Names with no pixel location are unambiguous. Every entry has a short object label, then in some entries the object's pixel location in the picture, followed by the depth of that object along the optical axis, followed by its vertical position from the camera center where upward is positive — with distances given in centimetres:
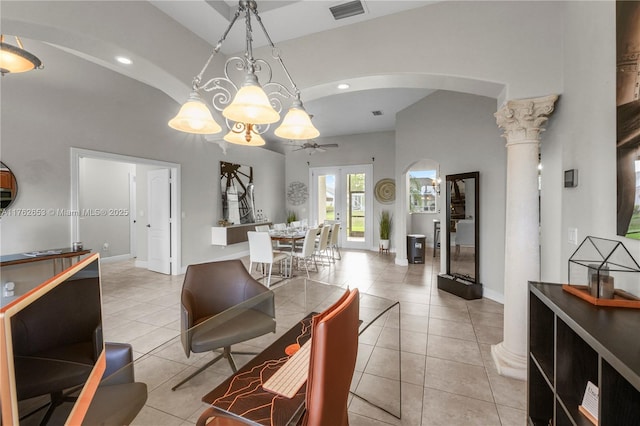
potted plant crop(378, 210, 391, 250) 734 -56
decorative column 223 -7
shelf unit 92 -64
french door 789 +33
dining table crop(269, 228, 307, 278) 510 -52
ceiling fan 591 +145
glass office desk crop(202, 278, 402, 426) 103 -75
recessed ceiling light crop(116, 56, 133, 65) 251 +144
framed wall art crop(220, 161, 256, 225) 641 +48
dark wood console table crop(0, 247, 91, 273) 296 -52
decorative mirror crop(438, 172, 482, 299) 393 -39
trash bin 596 -81
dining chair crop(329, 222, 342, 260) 621 -54
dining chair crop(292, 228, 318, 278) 484 -60
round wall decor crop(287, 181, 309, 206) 862 +60
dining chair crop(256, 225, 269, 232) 600 -38
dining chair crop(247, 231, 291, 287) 446 -62
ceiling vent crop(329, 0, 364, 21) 260 +199
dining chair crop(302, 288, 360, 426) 85 -51
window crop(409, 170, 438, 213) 812 +71
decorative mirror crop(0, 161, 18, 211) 317 +30
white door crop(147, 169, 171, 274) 529 -18
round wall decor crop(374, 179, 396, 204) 750 +58
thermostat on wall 197 +25
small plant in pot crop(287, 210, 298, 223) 862 -17
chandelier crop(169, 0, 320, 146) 162 +66
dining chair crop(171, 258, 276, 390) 184 -78
